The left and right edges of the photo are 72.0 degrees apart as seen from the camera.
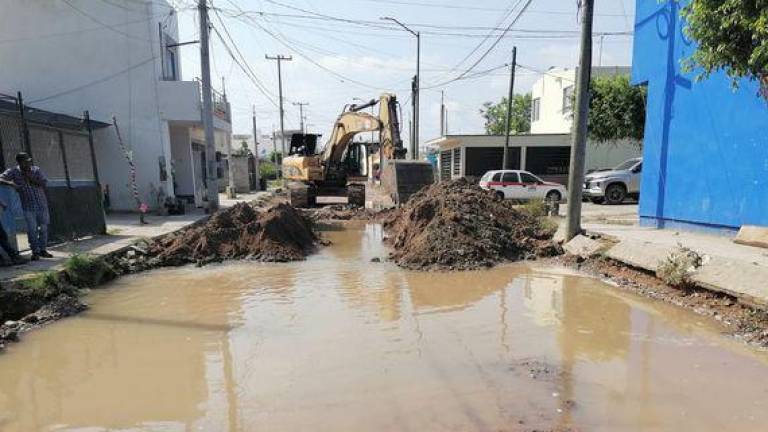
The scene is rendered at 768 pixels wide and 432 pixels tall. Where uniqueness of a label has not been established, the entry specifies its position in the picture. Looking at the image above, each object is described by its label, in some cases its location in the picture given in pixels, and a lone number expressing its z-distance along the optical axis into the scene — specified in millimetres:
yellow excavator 18562
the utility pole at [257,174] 36797
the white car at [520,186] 21875
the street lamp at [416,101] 29812
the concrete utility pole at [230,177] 26266
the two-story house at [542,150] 31344
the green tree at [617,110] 25234
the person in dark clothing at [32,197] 9312
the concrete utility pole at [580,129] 11273
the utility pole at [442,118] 66875
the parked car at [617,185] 21547
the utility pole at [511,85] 26328
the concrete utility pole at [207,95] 17359
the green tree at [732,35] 5918
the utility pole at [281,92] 47969
